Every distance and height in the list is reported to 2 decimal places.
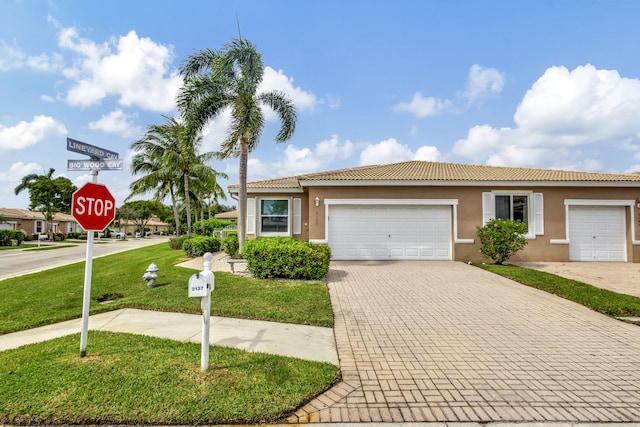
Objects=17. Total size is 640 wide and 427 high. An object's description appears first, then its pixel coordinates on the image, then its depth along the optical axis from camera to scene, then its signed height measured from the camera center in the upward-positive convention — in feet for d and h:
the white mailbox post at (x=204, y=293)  10.92 -2.67
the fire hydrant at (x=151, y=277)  25.66 -4.84
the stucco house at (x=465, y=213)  40.11 +1.15
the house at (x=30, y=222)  119.85 +0.02
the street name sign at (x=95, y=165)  13.34 +2.67
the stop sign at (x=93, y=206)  12.17 +0.67
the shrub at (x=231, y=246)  43.08 -3.63
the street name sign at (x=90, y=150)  12.67 +3.27
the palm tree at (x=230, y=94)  36.40 +16.45
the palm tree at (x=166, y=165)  65.72 +13.66
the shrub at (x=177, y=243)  63.93 -4.65
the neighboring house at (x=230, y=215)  85.89 +2.00
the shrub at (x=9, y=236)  88.22 -4.51
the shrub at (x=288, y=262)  28.48 -3.94
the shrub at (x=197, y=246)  47.51 -3.95
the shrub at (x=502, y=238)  36.06 -2.13
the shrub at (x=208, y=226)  78.02 -1.26
